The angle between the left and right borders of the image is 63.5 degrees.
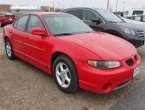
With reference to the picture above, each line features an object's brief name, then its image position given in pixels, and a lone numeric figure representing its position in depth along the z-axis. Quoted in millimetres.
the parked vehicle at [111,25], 3736
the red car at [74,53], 1933
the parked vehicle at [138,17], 6789
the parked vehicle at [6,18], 10895
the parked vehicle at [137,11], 8612
